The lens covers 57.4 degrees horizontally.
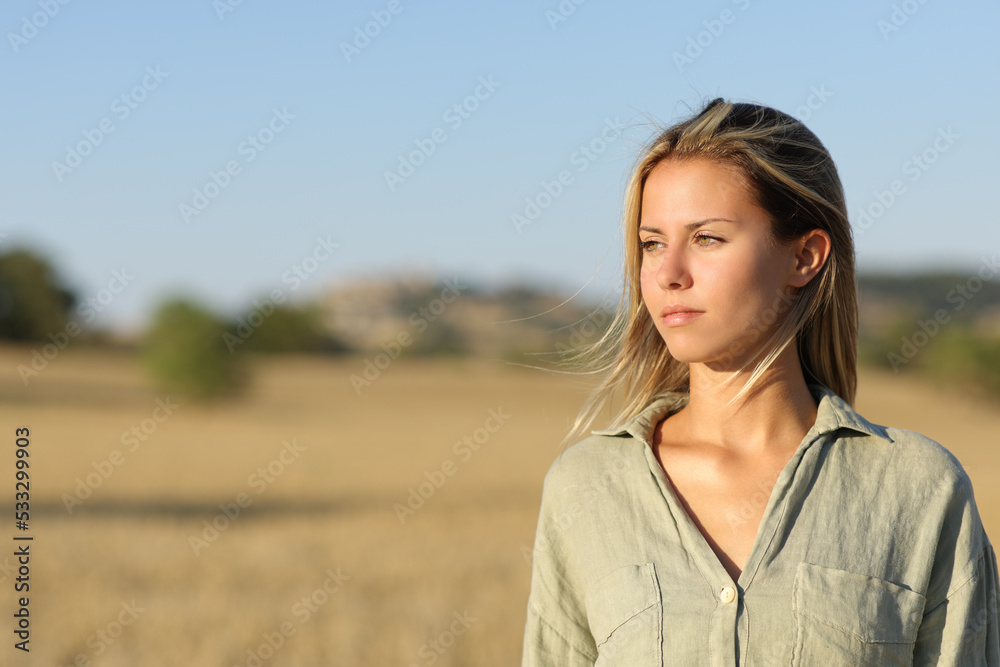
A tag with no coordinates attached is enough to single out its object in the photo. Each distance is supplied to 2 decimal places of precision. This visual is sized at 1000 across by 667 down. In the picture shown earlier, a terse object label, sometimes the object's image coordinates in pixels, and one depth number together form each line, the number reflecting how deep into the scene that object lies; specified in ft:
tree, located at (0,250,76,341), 215.10
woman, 6.72
